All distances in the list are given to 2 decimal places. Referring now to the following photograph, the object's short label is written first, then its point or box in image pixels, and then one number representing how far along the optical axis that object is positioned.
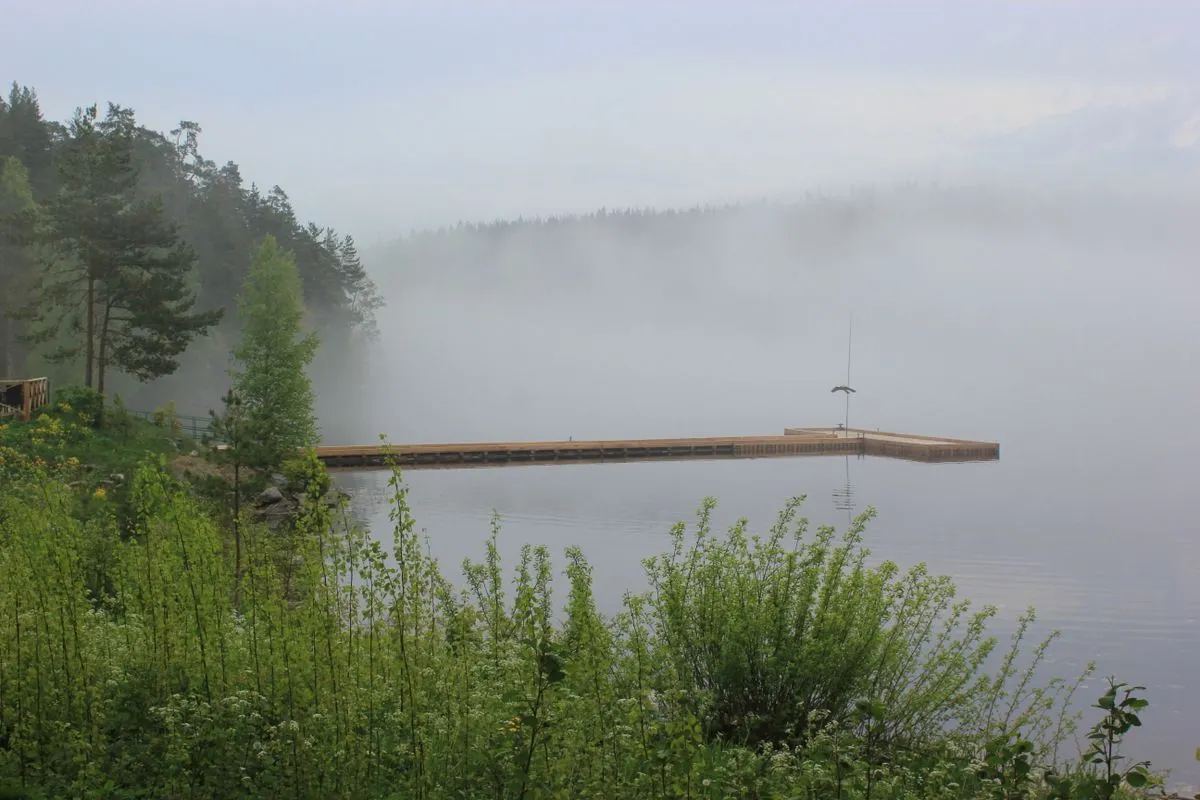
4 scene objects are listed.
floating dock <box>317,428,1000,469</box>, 41.88
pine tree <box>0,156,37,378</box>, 41.81
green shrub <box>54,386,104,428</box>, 28.88
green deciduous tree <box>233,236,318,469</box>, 36.34
